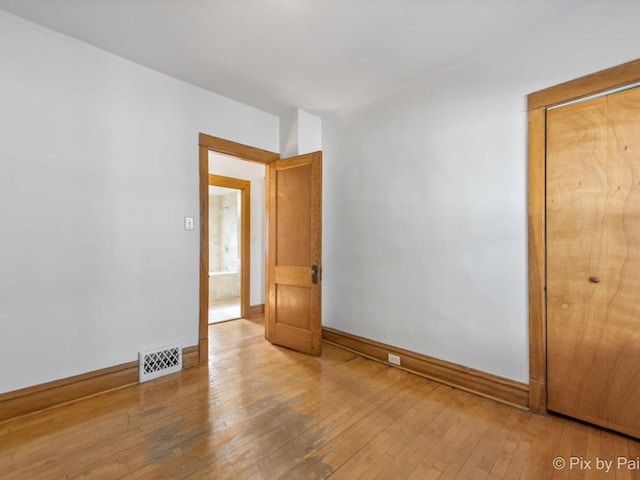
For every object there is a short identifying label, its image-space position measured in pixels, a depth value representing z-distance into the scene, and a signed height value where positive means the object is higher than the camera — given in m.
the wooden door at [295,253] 3.06 -0.15
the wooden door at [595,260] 1.74 -0.14
